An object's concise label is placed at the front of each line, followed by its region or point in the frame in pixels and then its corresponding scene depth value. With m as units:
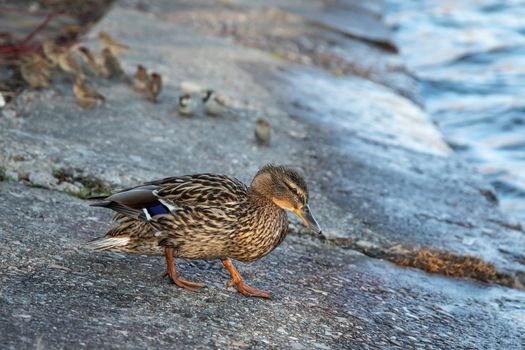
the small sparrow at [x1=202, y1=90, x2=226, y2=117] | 14.65
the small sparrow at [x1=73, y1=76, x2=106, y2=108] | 13.71
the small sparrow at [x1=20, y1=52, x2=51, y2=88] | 13.80
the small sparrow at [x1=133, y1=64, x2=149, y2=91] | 14.77
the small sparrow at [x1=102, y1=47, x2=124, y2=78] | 15.16
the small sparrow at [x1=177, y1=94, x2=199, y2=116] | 14.33
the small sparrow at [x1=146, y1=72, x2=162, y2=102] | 14.56
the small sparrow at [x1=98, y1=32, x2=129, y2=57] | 16.03
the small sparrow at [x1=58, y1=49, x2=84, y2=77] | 14.72
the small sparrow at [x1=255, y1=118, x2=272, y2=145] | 13.89
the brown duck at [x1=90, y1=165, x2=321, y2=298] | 8.72
